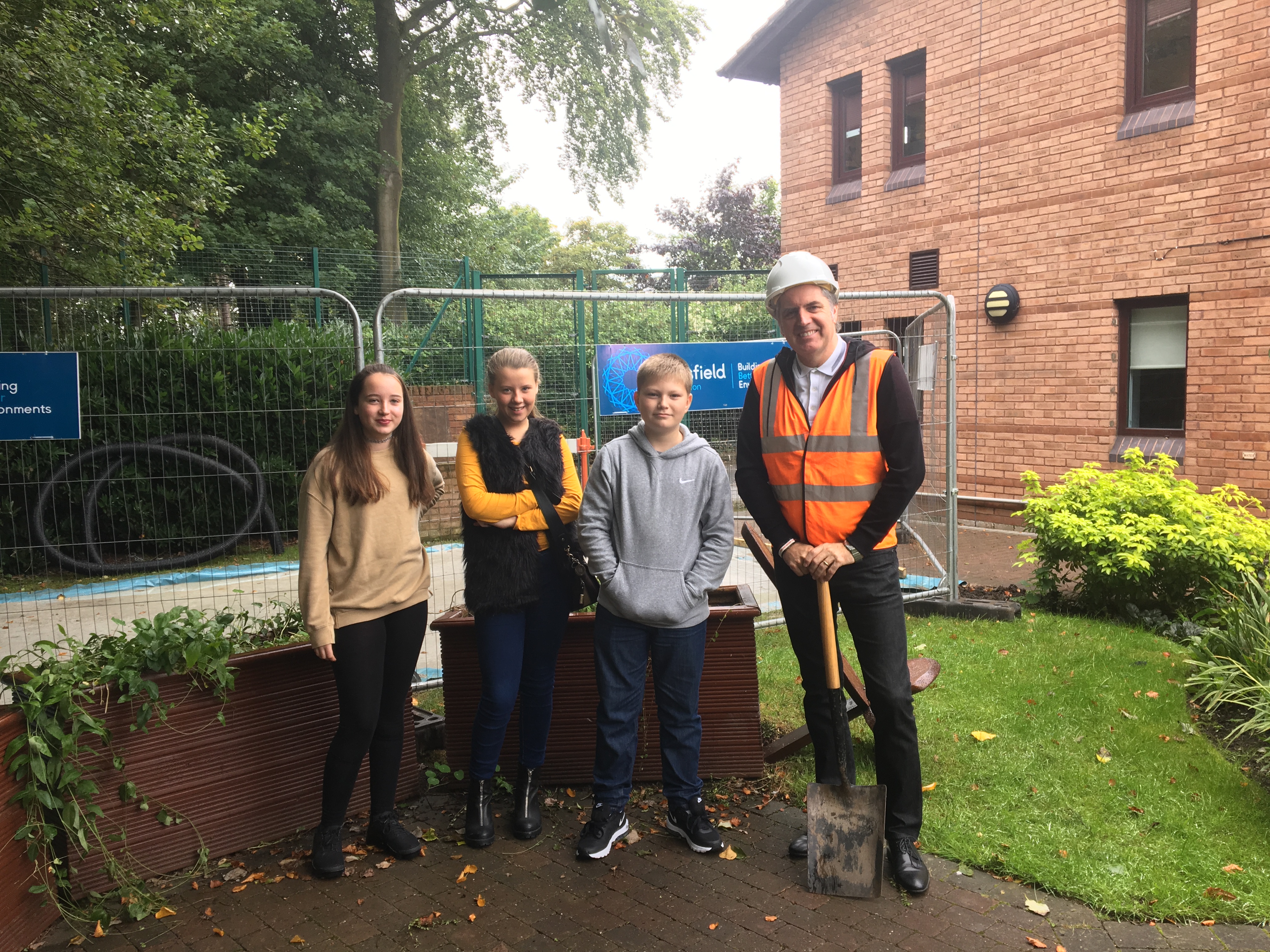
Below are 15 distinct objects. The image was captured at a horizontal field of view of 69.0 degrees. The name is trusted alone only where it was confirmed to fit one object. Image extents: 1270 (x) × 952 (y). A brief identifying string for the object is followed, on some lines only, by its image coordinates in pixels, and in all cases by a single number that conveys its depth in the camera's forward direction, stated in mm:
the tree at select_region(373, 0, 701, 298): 20953
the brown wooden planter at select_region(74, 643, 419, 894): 3463
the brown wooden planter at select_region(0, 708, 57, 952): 3025
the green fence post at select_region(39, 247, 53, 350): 5426
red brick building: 9625
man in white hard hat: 3361
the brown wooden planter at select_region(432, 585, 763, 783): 4301
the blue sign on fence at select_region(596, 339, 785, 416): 5930
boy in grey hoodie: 3625
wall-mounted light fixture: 11508
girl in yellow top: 3734
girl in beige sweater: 3467
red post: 5492
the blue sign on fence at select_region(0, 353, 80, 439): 4629
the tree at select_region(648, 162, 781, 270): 32531
